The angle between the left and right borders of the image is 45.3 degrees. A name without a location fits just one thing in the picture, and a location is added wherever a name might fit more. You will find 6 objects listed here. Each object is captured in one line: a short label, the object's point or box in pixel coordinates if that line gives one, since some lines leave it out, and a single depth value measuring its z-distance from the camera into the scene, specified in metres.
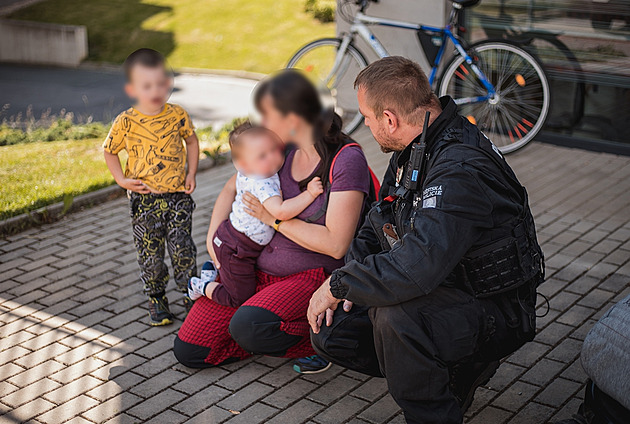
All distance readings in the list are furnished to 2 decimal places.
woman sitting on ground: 3.36
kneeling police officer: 2.68
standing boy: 3.96
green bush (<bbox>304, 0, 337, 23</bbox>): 14.15
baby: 3.47
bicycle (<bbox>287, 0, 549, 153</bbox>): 6.72
